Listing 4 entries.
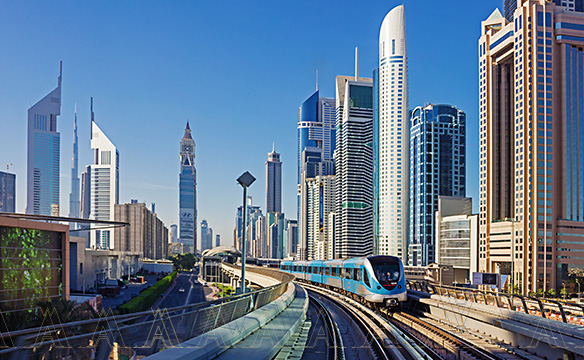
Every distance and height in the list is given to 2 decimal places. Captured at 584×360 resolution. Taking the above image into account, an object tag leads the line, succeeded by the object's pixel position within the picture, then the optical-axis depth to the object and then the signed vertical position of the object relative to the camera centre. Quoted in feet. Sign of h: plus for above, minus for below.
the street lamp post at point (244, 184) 74.38 +3.63
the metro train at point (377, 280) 100.48 -14.90
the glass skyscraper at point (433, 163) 541.34 +50.13
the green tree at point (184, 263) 639.68 -70.00
